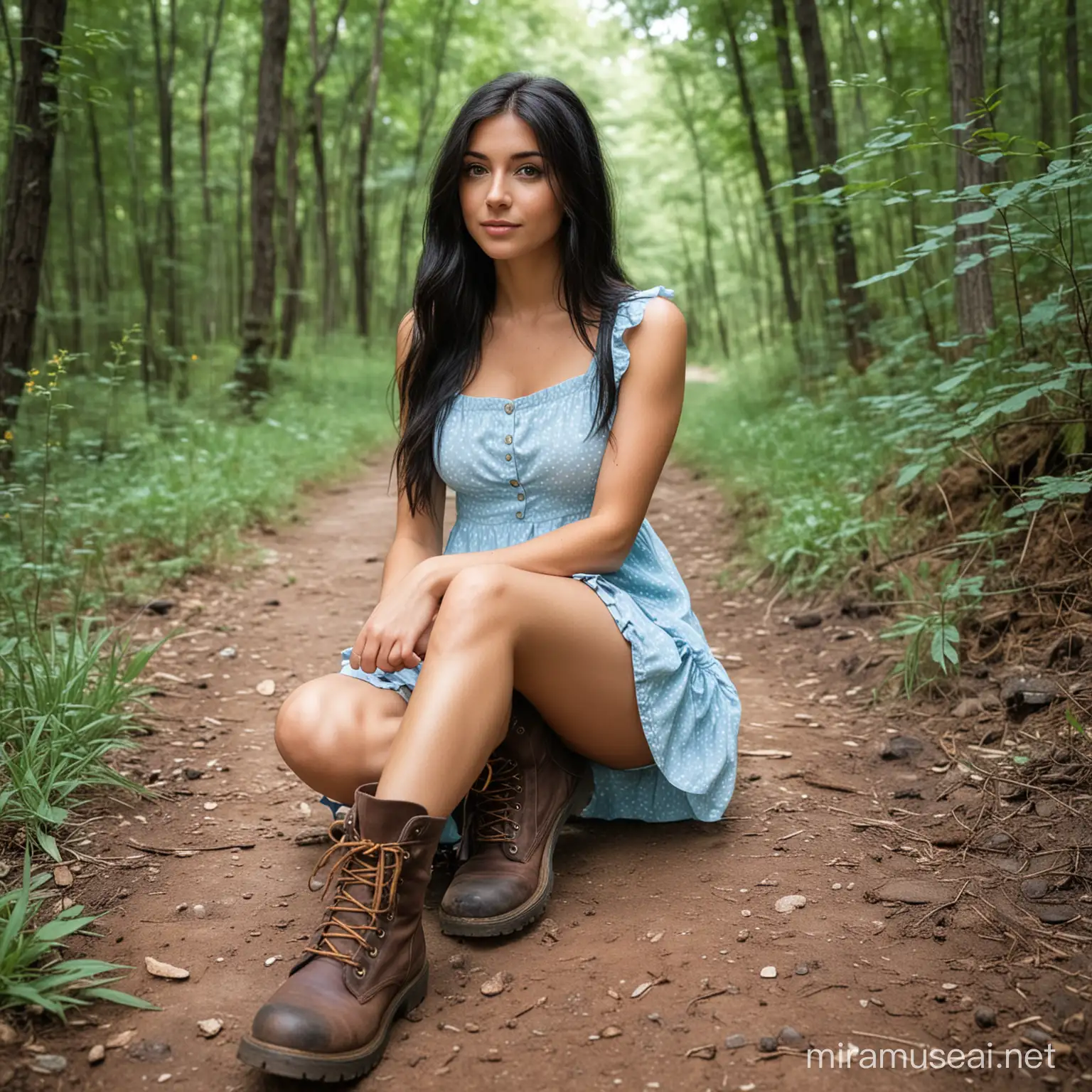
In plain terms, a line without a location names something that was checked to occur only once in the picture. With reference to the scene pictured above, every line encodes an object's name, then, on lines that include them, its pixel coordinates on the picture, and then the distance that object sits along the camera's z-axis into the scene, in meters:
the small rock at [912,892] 1.94
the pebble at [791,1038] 1.50
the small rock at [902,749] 2.70
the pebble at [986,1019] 1.51
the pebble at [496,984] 1.75
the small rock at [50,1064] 1.51
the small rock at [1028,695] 2.58
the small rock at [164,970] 1.80
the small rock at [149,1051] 1.57
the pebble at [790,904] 1.94
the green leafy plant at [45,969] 1.61
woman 1.74
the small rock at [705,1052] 1.50
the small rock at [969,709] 2.75
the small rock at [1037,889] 1.90
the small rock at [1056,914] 1.80
